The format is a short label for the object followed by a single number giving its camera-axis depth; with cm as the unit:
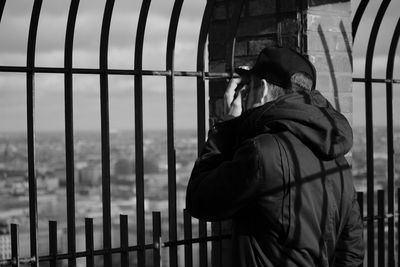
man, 245
